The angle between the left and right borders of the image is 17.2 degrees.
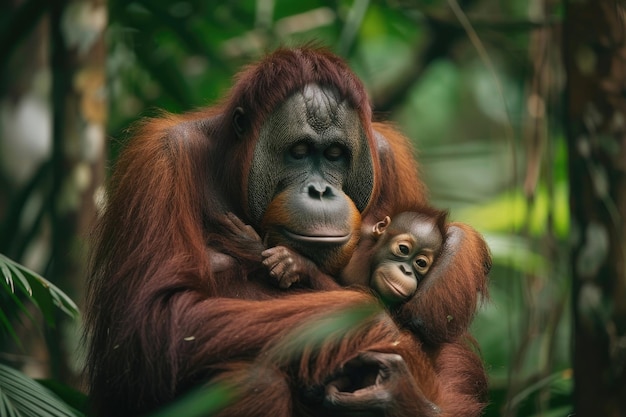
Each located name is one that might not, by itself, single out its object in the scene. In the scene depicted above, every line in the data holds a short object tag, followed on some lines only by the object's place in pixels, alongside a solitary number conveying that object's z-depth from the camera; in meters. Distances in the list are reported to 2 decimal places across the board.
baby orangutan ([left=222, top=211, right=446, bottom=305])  7.66
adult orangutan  7.16
